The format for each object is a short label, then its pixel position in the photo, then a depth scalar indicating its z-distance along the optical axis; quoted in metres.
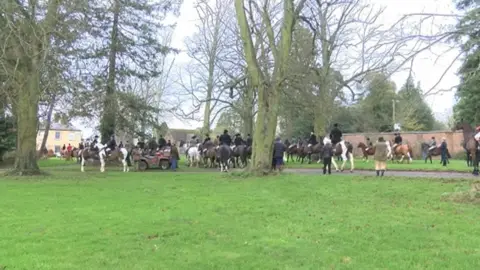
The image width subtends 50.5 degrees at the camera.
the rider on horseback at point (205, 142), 31.32
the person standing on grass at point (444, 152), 28.70
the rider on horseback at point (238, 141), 29.62
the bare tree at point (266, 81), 20.89
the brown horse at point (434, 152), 33.84
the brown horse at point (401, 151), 32.03
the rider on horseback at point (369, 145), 35.66
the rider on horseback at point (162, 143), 32.28
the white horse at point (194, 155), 31.94
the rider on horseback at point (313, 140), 32.38
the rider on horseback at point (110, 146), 28.14
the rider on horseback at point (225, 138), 26.91
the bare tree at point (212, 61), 40.12
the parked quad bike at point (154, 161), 29.38
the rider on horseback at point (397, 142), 32.00
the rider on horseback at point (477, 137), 20.23
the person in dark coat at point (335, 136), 24.45
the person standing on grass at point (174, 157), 29.11
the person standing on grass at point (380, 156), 20.25
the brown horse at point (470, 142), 20.30
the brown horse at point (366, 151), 34.85
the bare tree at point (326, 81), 33.59
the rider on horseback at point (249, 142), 29.31
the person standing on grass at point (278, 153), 23.80
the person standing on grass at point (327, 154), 22.18
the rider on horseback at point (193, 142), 32.54
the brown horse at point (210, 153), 30.48
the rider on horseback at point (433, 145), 33.80
